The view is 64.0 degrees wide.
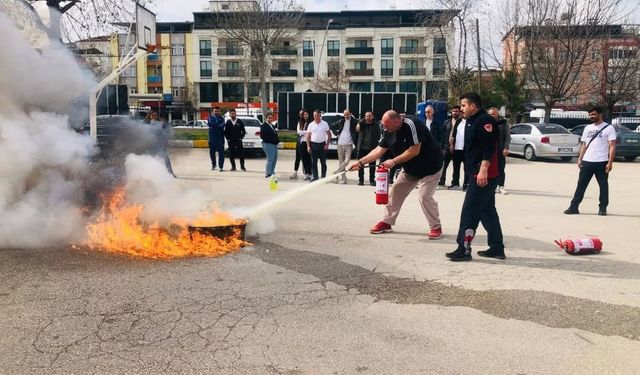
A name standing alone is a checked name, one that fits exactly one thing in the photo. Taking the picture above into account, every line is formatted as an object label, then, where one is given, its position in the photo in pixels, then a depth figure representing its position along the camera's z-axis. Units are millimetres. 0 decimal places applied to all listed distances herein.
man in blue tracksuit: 14023
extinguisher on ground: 5723
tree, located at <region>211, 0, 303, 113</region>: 37375
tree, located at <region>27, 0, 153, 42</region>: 17625
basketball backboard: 12868
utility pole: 28375
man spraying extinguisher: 6254
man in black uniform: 5332
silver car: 18016
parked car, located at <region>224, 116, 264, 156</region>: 17969
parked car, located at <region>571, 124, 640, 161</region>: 18312
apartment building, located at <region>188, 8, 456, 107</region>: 67375
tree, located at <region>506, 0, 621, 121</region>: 25797
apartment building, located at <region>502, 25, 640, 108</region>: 26250
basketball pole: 7275
